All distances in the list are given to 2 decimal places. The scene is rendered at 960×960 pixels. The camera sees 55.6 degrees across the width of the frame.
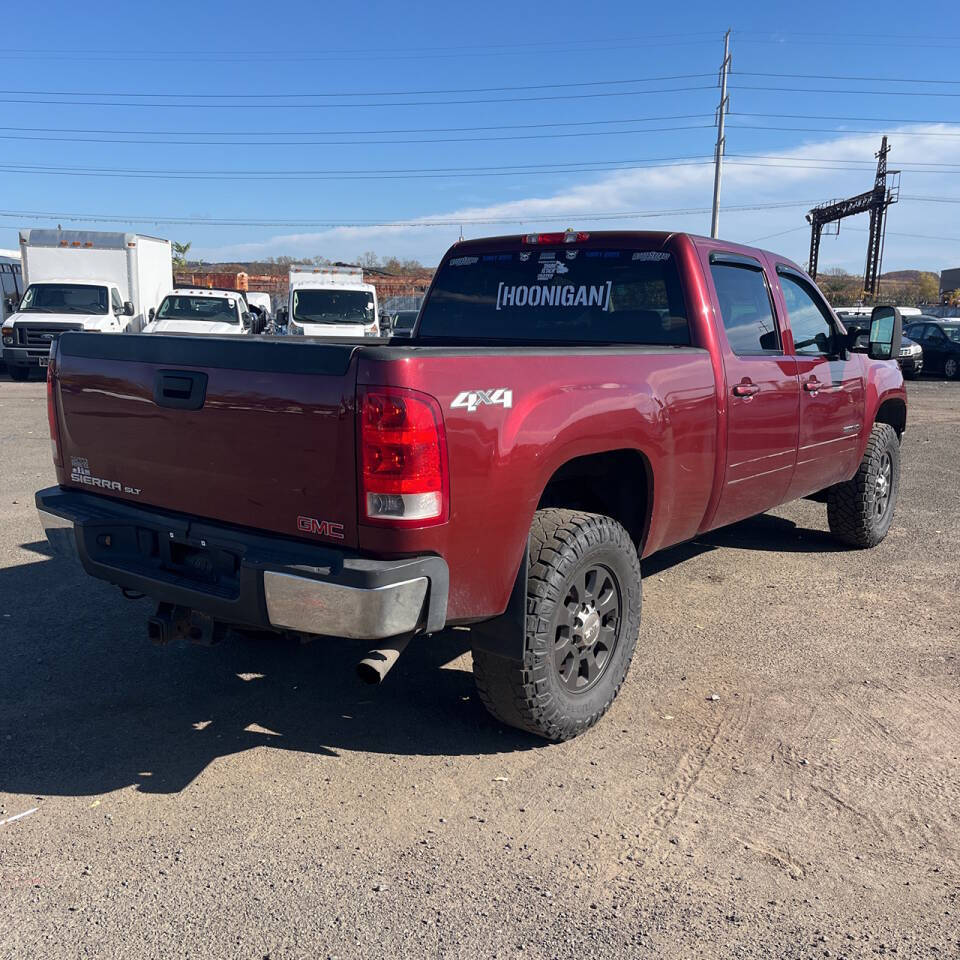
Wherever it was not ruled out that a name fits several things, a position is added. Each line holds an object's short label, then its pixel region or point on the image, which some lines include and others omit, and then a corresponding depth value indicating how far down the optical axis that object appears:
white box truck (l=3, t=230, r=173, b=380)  18.39
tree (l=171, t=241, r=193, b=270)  65.25
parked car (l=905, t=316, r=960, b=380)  25.05
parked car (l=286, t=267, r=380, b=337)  18.56
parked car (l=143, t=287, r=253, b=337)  19.15
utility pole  35.49
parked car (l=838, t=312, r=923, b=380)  24.61
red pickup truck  2.90
